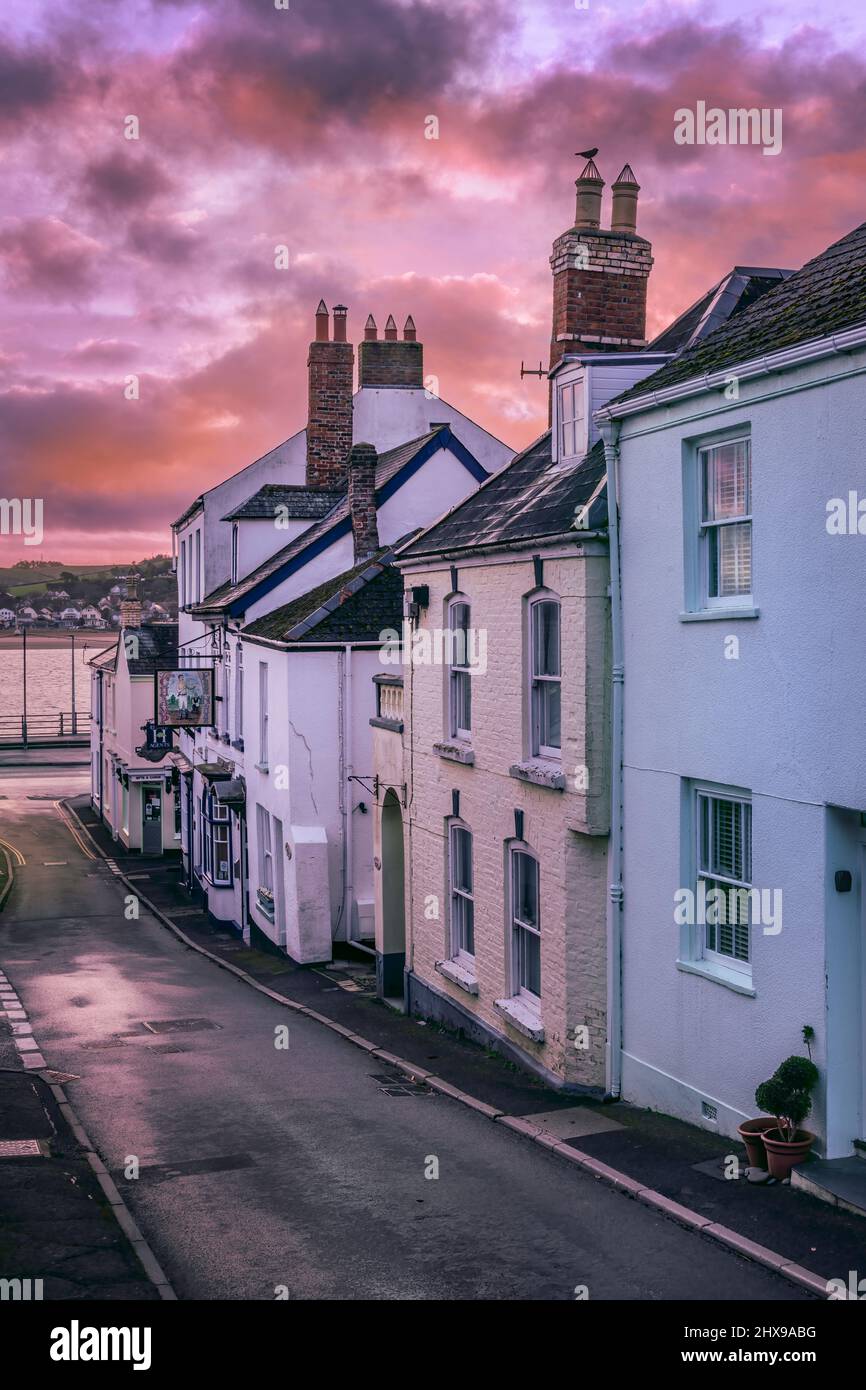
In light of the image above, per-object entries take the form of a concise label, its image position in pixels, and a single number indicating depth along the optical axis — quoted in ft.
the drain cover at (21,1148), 47.47
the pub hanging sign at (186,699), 116.67
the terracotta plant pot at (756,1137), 38.55
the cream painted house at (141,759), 167.32
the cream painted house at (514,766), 50.75
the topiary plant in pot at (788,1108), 37.17
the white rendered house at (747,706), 36.99
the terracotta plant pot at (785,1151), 37.22
